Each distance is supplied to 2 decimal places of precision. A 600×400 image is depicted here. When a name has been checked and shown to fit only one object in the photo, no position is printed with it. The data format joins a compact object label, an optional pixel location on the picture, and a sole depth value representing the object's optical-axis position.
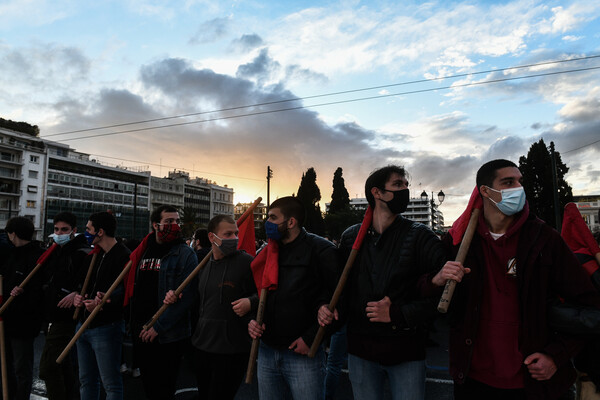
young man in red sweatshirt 2.07
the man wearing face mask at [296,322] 2.83
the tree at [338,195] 63.47
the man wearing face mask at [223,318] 3.32
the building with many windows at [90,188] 73.01
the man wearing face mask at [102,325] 3.68
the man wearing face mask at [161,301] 3.64
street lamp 22.51
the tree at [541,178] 31.75
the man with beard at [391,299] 2.44
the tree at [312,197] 52.22
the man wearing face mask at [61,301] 3.98
